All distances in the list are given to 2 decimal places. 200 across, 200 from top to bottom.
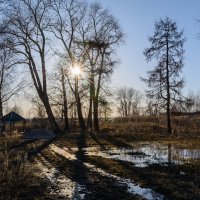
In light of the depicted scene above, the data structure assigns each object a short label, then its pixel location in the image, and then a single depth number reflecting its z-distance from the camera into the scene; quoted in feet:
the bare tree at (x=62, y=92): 84.20
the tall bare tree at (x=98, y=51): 78.31
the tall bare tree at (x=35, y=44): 69.73
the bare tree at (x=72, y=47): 75.84
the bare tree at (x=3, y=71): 68.43
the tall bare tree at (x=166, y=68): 63.82
